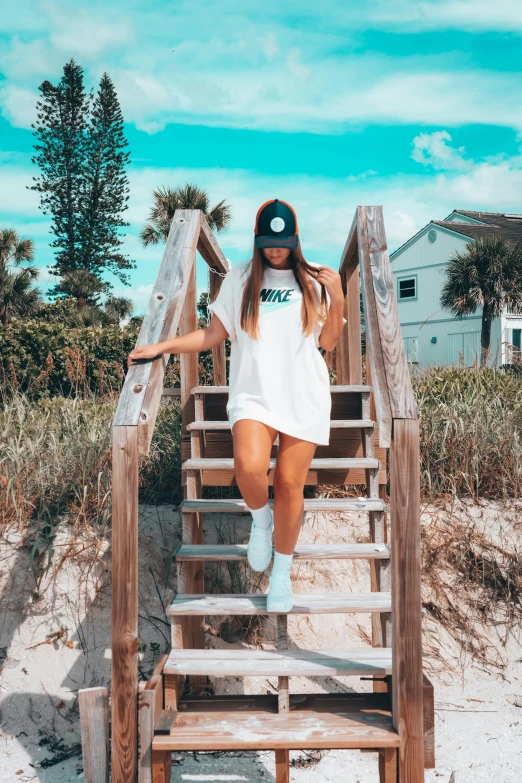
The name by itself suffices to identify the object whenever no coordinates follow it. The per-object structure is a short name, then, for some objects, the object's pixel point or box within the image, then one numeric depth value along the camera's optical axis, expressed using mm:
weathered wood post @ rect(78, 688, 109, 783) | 2570
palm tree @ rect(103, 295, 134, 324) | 25906
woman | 2594
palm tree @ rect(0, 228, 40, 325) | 19297
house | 21859
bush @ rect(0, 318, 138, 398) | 11469
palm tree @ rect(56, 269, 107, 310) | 24094
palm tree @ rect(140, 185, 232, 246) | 16516
